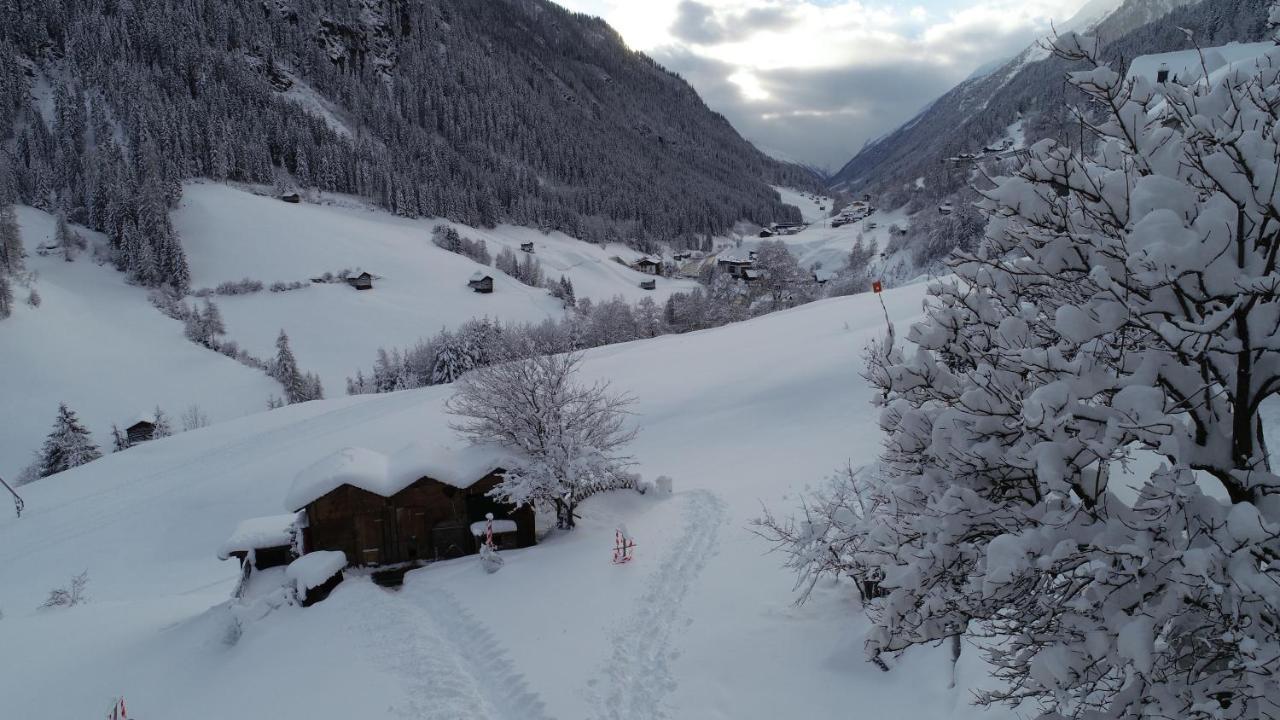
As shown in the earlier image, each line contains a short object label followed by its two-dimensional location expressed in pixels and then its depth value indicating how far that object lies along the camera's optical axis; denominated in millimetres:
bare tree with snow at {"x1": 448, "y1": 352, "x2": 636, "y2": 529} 19562
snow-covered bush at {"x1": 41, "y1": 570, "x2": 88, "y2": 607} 22781
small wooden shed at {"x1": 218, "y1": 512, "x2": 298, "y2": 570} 20375
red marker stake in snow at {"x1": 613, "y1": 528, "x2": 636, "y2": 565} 17438
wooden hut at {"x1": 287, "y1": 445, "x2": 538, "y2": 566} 19625
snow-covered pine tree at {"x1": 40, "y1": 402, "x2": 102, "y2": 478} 43188
